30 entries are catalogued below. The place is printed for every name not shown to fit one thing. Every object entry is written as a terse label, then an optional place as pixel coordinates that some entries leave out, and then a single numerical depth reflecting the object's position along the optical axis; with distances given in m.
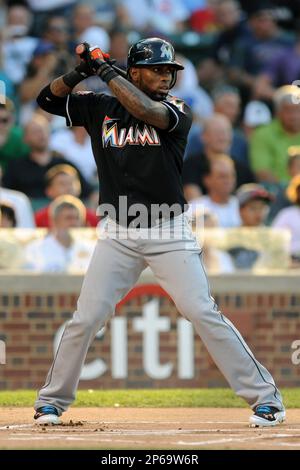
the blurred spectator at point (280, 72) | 14.16
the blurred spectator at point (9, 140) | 12.03
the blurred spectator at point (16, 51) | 13.66
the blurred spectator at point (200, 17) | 15.22
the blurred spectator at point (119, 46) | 13.84
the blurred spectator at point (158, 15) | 14.72
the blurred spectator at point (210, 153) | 12.10
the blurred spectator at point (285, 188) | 11.61
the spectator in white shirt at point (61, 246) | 10.57
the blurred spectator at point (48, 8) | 14.52
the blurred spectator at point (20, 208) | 10.99
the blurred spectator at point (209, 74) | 14.45
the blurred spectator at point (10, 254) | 10.57
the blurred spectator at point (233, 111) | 12.98
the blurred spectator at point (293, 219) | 10.82
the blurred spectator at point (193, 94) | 13.70
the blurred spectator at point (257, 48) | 14.37
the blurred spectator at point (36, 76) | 13.39
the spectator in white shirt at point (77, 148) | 12.52
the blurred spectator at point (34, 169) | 11.95
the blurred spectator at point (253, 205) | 11.04
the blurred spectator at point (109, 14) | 14.48
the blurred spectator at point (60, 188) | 11.08
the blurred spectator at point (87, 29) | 13.98
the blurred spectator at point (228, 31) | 14.70
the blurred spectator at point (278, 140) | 12.63
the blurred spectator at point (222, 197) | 11.51
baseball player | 6.08
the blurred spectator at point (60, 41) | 13.48
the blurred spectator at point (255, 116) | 13.76
